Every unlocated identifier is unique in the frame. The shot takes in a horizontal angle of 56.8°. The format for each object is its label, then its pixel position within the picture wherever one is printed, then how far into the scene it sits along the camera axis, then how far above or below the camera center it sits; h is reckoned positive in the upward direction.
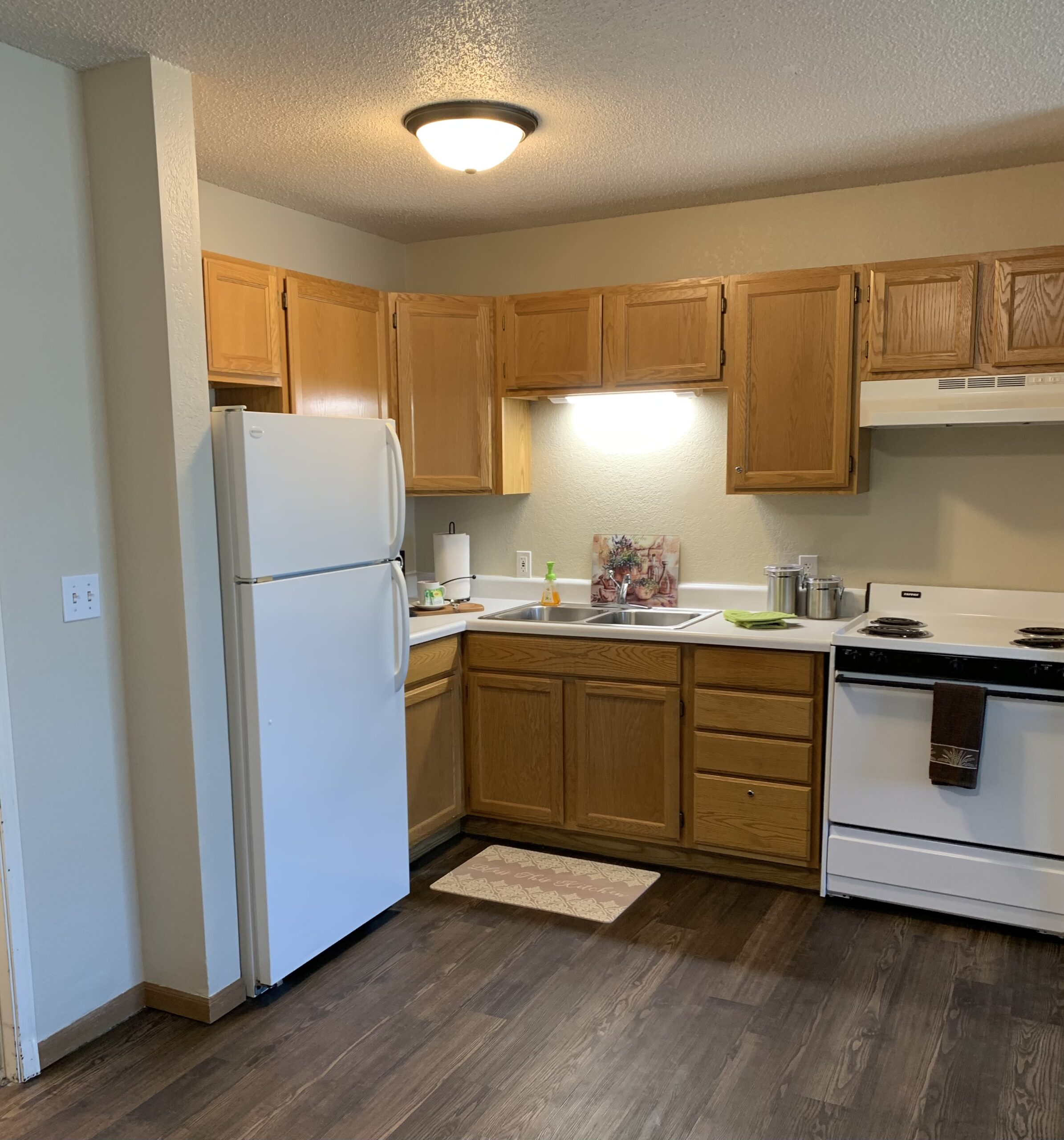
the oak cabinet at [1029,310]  3.11 +0.44
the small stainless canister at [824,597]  3.63 -0.54
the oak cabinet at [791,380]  3.40 +0.25
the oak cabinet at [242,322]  3.17 +0.45
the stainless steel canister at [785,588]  3.67 -0.51
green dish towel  3.46 -0.59
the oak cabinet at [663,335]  3.61 +0.44
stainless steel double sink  3.84 -0.66
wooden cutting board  3.99 -0.64
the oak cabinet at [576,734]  3.49 -1.03
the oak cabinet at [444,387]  3.93 +0.27
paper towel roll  4.32 -0.47
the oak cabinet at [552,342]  3.80 +0.44
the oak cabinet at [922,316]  3.22 +0.44
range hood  3.08 +0.16
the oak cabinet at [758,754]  3.27 -1.02
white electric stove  2.91 -1.02
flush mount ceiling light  2.79 +0.93
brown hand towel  2.92 -0.84
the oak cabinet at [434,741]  3.49 -1.05
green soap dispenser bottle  4.20 -0.59
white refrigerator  2.61 -0.61
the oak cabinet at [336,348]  3.48 +0.40
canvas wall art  4.05 -0.48
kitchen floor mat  3.26 -1.49
